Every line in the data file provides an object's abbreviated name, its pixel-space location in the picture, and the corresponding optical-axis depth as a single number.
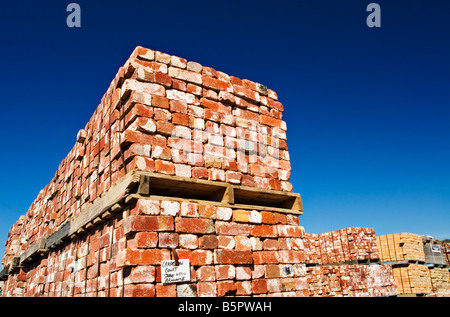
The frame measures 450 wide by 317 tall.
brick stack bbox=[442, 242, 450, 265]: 12.88
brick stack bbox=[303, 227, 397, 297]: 10.05
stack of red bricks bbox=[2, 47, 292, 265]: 3.90
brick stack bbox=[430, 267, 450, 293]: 11.63
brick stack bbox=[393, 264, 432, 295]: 10.66
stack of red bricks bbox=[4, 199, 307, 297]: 3.34
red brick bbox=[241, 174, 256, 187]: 4.38
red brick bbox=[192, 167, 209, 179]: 4.02
